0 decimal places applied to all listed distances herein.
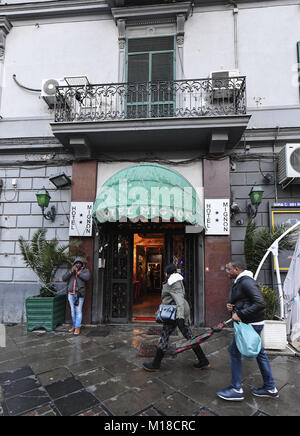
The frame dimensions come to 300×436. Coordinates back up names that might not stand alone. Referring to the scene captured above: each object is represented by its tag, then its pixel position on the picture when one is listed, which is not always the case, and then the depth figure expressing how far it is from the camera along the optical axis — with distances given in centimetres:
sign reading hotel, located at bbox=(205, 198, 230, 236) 688
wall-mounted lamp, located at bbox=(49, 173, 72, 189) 732
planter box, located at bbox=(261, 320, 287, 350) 510
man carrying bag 322
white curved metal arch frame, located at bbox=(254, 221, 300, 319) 546
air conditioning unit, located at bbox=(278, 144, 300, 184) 661
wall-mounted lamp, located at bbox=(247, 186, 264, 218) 665
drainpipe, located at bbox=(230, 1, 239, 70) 762
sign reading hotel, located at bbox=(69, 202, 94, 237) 716
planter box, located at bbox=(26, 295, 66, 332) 639
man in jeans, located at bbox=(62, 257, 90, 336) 632
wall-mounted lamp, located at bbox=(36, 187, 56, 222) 716
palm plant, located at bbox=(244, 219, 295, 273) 601
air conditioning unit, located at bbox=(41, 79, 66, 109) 782
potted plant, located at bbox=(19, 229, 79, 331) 641
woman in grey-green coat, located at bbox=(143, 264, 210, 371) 410
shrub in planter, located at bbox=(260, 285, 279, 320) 541
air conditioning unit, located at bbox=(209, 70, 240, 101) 713
